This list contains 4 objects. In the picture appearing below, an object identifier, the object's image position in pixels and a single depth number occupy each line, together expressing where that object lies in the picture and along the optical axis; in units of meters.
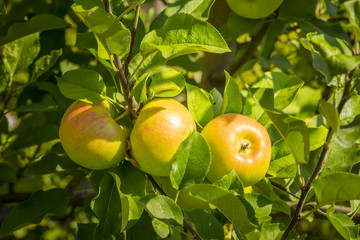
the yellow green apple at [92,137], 0.95
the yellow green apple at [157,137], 0.94
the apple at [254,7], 1.16
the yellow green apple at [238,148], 0.96
